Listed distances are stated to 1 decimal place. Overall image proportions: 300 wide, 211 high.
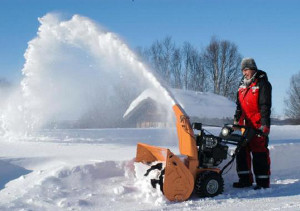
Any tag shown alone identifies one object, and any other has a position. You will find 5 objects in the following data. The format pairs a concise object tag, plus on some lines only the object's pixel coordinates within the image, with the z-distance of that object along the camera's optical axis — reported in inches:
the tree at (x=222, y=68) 1524.4
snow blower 175.9
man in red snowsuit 203.3
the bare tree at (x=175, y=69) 1503.4
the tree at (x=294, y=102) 2019.2
